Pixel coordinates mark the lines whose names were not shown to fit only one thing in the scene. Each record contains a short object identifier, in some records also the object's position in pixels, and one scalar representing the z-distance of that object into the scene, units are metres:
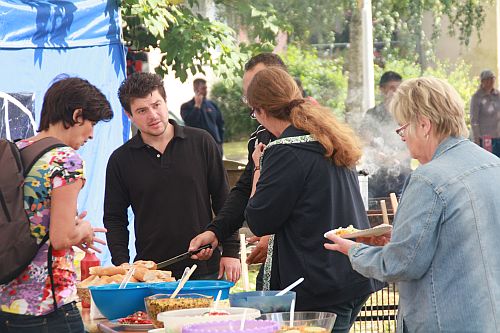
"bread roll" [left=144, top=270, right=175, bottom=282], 5.74
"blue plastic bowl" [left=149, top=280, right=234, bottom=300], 5.21
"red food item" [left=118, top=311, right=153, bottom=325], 5.17
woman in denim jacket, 4.44
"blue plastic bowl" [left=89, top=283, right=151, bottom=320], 5.35
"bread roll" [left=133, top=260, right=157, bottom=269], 5.92
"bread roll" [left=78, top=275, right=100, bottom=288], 5.84
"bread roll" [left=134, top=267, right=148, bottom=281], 5.78
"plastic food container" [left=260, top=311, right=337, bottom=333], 4.32
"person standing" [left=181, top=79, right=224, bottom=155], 22.34
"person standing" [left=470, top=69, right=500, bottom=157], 22.01
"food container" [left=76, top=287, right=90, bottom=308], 5.84
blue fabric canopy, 9.44
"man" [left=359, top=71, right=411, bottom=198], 14.41
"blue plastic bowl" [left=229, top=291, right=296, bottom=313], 4.75
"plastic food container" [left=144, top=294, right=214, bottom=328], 4.90
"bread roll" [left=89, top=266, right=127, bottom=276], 5.89
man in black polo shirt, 6.65
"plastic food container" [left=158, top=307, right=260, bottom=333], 4.36
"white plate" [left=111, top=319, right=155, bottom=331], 5.10
